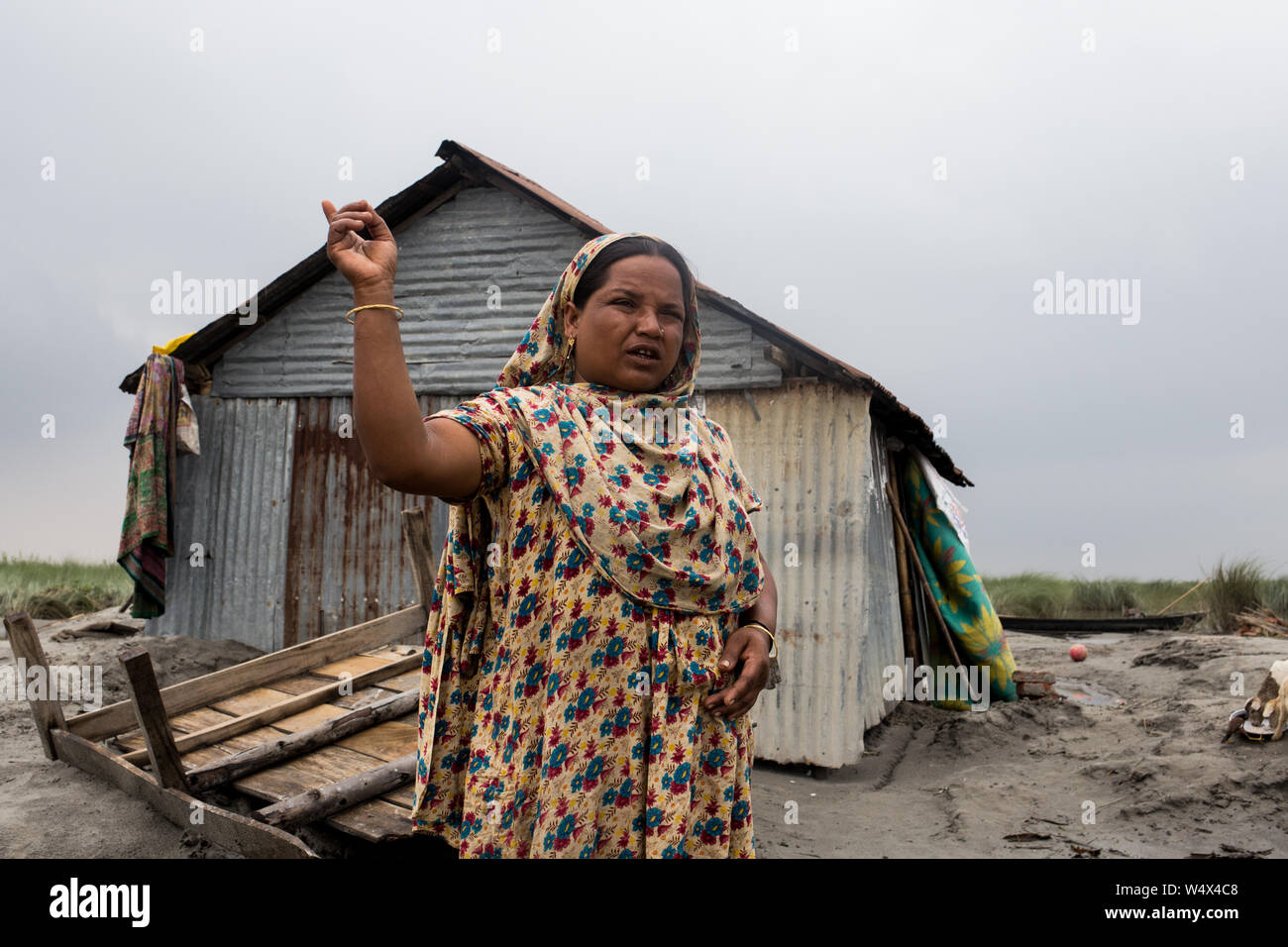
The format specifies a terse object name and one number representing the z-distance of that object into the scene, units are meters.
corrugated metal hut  6.25
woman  1.52
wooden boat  14.04
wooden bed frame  3.10
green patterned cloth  8.02
